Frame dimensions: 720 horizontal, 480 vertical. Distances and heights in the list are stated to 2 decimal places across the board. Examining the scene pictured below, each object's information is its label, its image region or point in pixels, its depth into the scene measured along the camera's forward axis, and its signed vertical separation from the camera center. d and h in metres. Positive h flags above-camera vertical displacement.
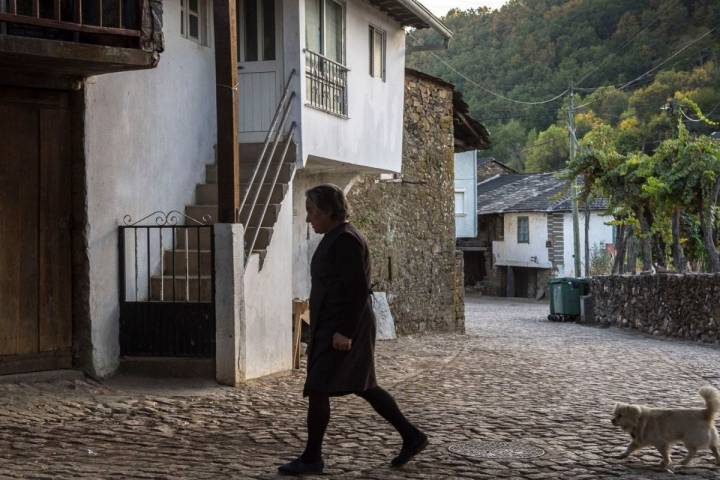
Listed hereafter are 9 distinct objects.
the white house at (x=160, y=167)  9.22 +1.03
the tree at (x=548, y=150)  61.68 +6.81
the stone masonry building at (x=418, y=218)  19.33 +0.79
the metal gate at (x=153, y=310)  10.17 -0.53
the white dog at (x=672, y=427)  6.34 -1.18
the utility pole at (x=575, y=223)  37.59 +1.18
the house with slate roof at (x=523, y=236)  48.03 +0.90
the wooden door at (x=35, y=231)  9.14 +0.30
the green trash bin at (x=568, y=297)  31.25 -1.44
